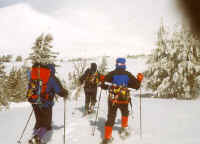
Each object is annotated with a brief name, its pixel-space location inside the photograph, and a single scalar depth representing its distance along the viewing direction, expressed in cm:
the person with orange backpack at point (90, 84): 868
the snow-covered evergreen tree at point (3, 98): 1516
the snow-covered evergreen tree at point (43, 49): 2844
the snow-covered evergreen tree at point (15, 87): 3428
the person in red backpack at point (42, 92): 548
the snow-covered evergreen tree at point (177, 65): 1551
